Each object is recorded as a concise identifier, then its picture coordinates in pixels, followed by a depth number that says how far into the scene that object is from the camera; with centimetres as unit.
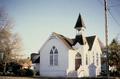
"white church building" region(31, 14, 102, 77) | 3738
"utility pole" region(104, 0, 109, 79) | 2114
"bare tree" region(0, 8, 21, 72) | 4366
